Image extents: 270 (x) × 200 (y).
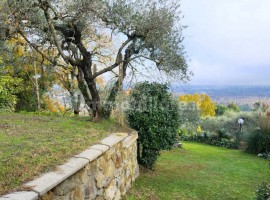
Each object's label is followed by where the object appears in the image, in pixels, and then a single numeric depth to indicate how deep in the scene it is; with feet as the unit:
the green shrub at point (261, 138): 27.64
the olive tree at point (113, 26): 15.53
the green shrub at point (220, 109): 78.34
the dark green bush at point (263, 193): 11.24
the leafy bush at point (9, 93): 26.93
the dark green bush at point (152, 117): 16.98
